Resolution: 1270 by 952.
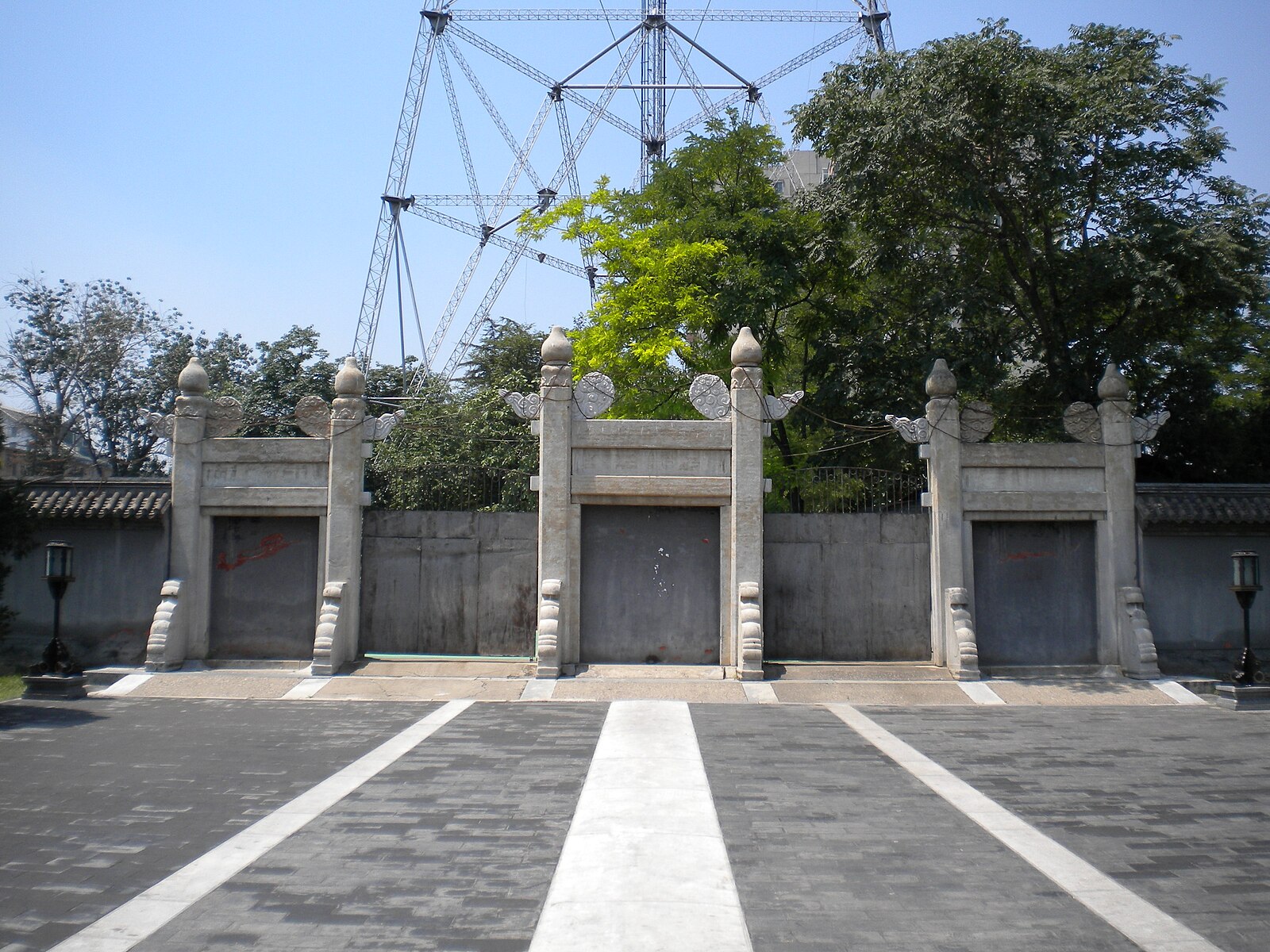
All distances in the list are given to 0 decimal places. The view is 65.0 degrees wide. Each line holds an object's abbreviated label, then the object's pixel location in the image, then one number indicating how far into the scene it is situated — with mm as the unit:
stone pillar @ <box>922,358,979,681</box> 12930
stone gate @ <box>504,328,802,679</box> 12969
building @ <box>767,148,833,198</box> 54059
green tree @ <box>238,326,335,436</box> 27250
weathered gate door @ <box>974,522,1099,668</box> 13406
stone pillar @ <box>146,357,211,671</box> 13125
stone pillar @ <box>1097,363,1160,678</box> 13086
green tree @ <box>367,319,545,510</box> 14031
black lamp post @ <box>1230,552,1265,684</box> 12227
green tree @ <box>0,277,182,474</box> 25438
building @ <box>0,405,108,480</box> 19291
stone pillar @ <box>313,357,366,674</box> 13062
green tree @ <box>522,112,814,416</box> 18969
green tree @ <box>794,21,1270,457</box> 15078
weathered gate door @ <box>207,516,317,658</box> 13453
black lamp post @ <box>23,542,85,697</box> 11602
